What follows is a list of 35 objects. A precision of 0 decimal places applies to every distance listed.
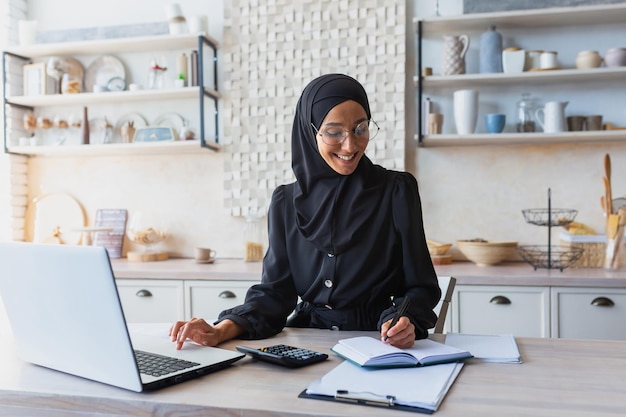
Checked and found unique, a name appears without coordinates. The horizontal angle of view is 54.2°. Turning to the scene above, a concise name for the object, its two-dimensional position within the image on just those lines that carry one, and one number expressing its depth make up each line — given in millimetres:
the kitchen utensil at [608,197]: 2855
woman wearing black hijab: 1528
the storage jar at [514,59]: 2979
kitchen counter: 2582
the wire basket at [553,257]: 2797
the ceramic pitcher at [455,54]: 3057
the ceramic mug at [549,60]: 2957
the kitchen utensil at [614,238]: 2770
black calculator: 1170
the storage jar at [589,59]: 2924
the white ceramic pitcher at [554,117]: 2928
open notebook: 1141
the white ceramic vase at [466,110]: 3033
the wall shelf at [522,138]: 2887
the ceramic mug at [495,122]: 3010
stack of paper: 1215
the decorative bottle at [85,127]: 3545
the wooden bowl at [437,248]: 3045
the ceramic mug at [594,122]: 2947
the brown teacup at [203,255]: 3248
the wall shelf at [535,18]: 2900
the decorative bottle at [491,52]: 3055
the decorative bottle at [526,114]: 3020
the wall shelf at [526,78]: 2881
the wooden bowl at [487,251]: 2914
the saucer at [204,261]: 3262
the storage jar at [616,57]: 2887
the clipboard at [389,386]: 946
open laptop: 962
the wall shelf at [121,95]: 3346
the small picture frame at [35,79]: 3572
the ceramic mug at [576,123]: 2961
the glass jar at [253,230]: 3426
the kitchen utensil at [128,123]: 3589
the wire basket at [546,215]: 3031
